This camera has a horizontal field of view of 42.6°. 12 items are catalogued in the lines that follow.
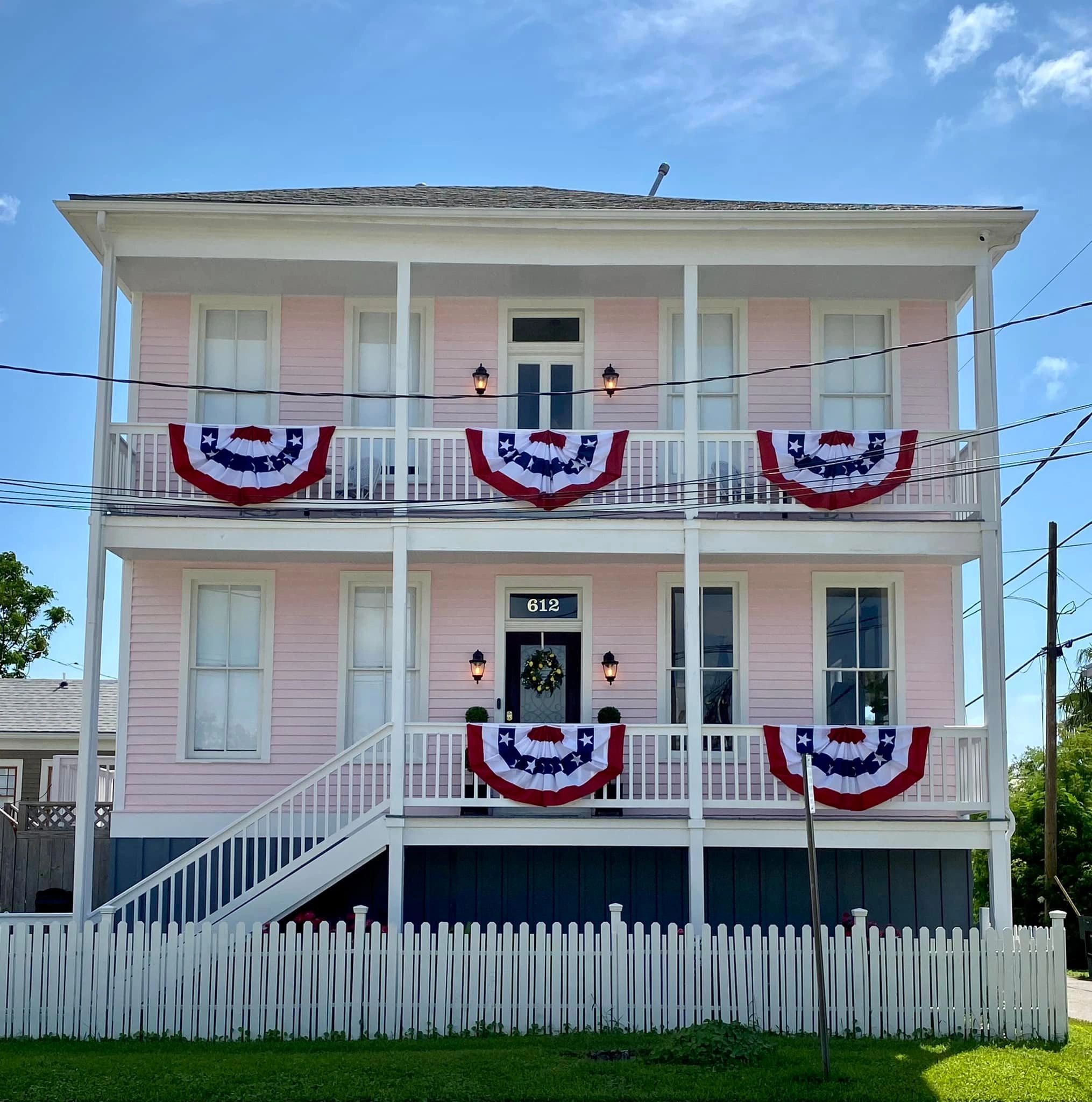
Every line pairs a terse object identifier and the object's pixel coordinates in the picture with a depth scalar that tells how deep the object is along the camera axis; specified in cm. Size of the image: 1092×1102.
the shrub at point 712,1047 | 1212
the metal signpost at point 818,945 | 1112
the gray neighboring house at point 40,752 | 2986
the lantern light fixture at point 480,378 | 1744
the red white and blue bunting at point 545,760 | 1508
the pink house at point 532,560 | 1546
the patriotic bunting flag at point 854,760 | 1532
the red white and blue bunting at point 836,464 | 1573
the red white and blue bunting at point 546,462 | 1565
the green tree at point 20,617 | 4216
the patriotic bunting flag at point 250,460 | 1566
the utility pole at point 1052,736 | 2467
